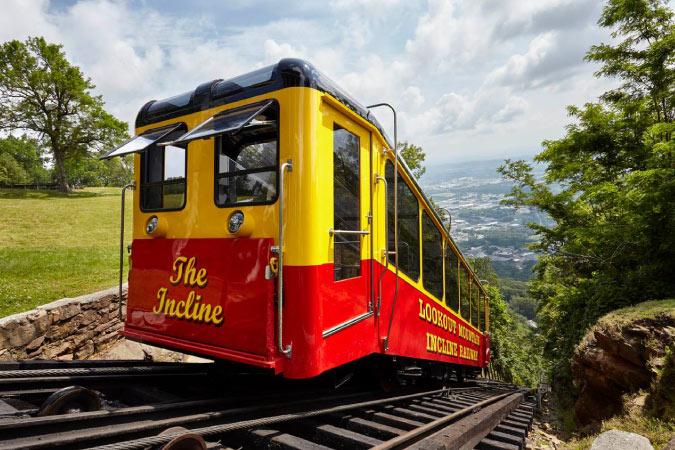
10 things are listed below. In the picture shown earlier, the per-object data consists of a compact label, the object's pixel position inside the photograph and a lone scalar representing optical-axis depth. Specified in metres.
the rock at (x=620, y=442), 3.41
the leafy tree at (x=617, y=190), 8.39
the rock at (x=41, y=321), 5.39
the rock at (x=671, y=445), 2.99
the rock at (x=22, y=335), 5.12
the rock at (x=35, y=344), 5.33
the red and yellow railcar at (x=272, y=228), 2.78
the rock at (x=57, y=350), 5.53
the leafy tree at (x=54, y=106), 25.95
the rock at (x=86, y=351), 6.06
